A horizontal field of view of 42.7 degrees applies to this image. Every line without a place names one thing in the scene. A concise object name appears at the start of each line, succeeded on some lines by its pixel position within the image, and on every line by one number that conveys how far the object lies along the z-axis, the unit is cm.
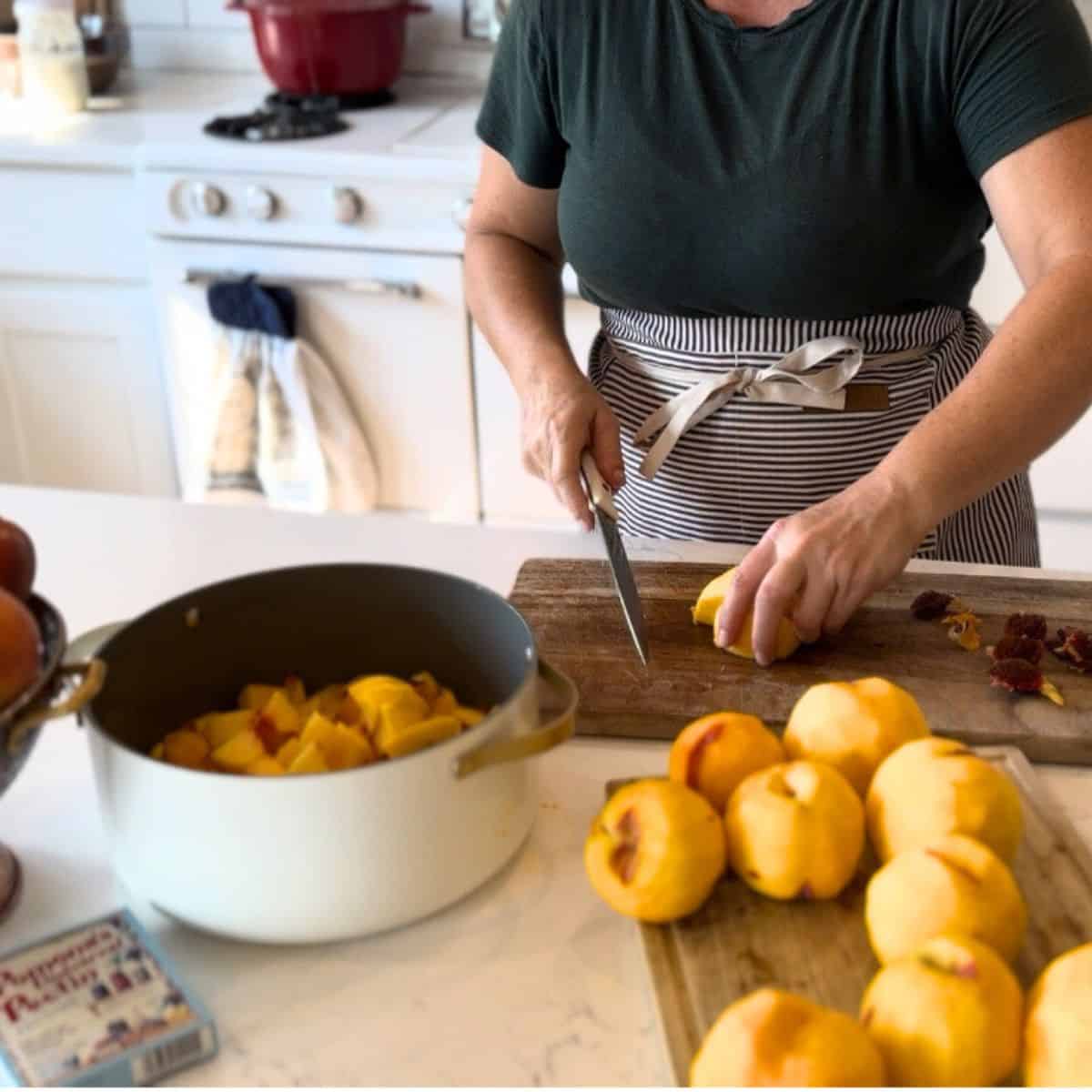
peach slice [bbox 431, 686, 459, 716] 73
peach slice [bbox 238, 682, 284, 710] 77
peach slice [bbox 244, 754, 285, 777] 66
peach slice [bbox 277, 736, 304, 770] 67
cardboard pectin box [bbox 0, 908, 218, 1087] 57
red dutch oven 221
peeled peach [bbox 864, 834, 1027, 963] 57
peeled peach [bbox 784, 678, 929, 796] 68
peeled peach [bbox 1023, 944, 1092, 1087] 52
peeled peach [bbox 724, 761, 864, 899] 63
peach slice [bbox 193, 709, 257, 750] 72
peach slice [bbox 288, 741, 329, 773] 65
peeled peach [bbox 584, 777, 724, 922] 63
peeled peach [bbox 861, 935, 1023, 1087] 52
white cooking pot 60
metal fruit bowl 60
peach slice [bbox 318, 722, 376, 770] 67
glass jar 232
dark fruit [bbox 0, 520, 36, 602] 68
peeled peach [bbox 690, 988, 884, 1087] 50
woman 94
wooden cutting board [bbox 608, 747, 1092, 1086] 60
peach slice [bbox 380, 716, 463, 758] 68
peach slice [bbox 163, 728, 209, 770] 70
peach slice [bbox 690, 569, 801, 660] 89
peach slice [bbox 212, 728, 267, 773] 68
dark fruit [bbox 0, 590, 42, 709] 60
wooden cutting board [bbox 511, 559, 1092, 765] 84
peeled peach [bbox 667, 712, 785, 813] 68
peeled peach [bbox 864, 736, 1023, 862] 62
